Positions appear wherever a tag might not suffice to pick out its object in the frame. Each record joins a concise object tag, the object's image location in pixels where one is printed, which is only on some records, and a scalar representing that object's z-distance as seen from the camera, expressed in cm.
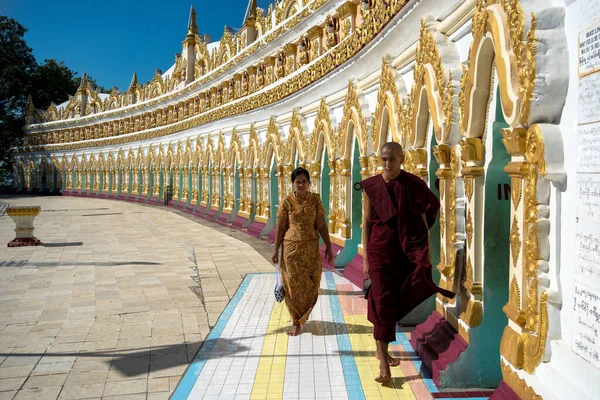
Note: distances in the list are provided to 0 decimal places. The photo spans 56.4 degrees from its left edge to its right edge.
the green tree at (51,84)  5238
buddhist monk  421
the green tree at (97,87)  5741
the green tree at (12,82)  4781
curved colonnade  307
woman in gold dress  580
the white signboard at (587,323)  258
